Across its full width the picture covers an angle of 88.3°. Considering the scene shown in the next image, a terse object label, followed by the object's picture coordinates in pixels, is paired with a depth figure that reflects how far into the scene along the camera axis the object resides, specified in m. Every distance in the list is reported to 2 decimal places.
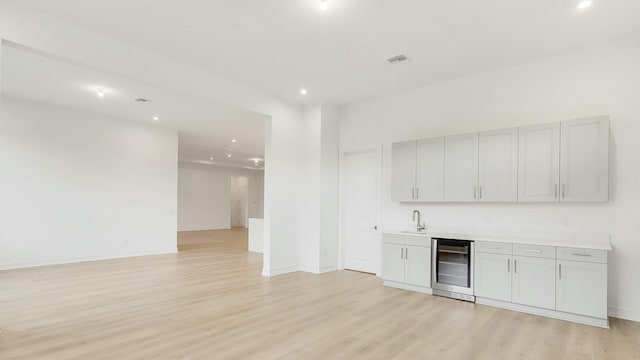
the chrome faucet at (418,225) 5.38
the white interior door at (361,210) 6.07
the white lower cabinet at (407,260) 4.80
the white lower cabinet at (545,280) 3.58
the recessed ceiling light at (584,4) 3.14
